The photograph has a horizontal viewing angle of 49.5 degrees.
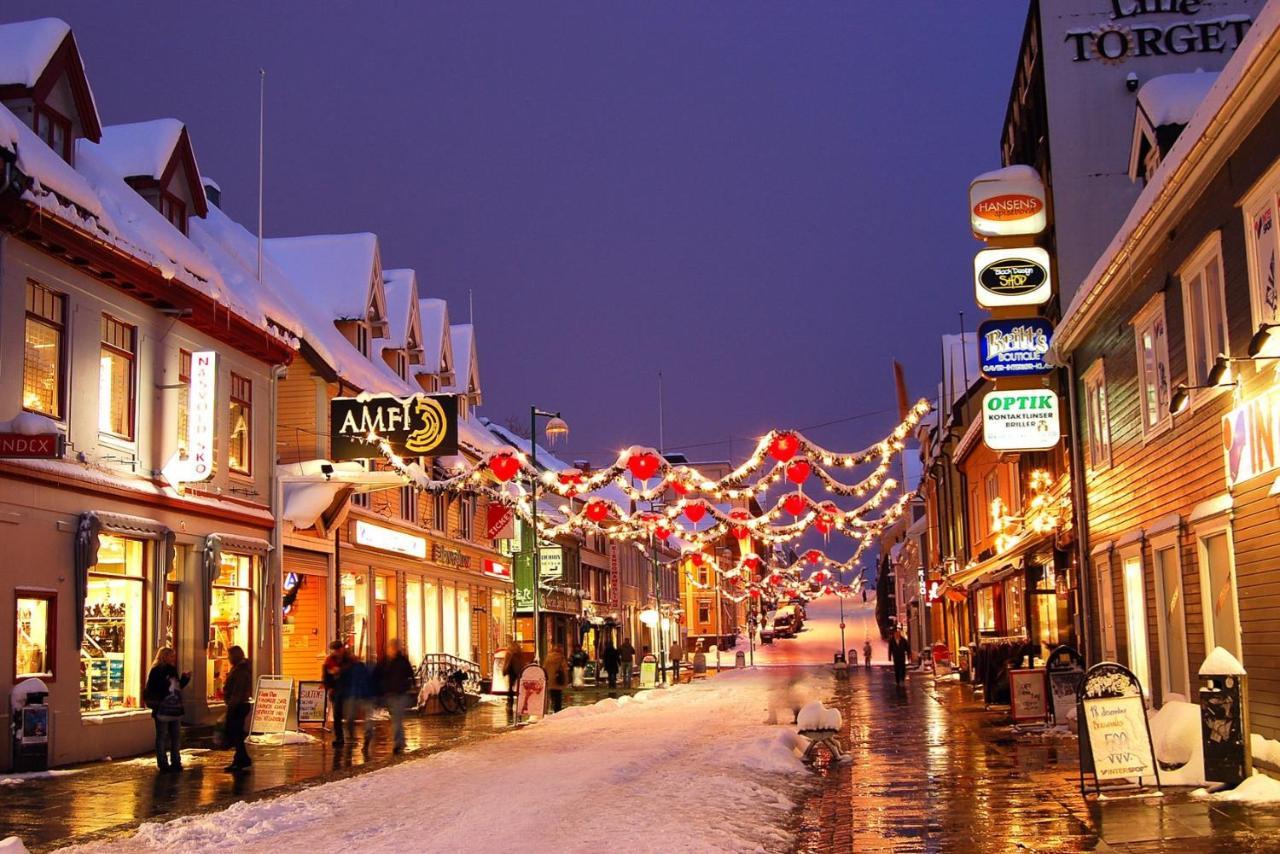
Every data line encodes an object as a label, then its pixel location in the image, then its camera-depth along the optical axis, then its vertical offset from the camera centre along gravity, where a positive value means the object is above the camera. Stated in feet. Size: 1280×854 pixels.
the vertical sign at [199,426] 78.02 +11.58
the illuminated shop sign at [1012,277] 86.43 +20.56
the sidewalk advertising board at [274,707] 80.07 -4.43
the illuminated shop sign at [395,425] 92.89 +13.49
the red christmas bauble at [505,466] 96.48 +10.84
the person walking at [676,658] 179.71 -5.48
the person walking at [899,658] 149.89 -5.00
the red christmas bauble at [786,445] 93.35 +11.31
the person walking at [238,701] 63.57 -3.22
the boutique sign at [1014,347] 83.82 +15.71
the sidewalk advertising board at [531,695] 92.53 -4.82
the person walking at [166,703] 63.41 -3.16
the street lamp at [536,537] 108.99 +7.04
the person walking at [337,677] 77.66 -2.84
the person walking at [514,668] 106.32 -3.50
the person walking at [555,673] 107.45 -4.01
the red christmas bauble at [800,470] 95.91 +9.95
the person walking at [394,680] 73.77 -2.84
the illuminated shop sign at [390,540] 117.80 +7.77
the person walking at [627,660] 165.78 -4.79
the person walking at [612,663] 159.02 -4.91
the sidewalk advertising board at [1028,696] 76.69 -4.85
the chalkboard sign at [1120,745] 44.11 -4.44
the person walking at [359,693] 76.38 -3.57
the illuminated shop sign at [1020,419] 83.15 +11.29
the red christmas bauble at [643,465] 95.61 +10.56
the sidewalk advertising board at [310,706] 87.61 -4.81
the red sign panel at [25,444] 58.23 +8.02
